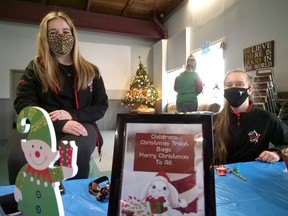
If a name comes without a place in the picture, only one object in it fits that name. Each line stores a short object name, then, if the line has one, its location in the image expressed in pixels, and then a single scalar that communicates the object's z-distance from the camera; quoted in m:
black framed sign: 0.48
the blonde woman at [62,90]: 1.07
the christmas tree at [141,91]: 6.35
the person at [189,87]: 4.02
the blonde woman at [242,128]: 1.33
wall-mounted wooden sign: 3.31
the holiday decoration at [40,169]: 0.43
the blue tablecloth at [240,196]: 0.61
